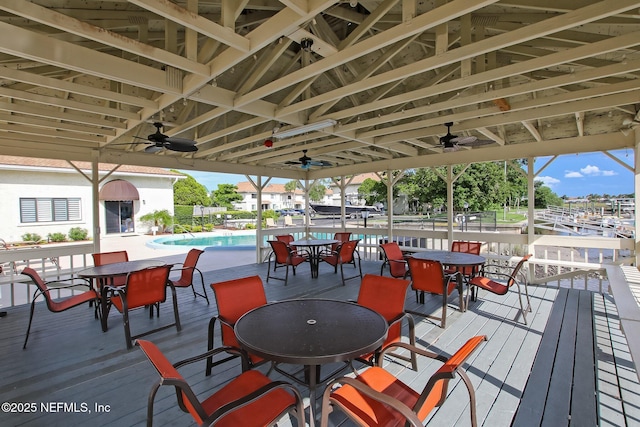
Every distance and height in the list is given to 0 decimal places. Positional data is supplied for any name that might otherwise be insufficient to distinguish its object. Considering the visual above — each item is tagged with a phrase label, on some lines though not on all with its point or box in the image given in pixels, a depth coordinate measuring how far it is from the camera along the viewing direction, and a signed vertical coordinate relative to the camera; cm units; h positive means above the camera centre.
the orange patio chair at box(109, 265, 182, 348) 315 -92
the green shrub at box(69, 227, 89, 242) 1228 -91
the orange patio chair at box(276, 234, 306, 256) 720 -72
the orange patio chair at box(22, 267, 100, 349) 322 -104
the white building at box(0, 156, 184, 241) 1099 +63
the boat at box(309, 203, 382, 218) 2842 -7
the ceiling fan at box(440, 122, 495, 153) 429 +96
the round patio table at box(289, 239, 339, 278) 615 -91
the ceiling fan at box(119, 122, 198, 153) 408 +97
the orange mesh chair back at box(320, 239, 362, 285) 575 -95
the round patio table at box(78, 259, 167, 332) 352 -75
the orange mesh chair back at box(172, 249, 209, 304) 440 -91
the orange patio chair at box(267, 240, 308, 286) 577 -94
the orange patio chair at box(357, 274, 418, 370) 231 -80
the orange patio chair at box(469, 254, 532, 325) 377 -106
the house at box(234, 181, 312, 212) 3531 +155
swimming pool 1392 -155
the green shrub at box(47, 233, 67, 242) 1168 -99
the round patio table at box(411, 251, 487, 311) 396 -77
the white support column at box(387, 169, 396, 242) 755 +1
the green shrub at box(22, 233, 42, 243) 1118 -94
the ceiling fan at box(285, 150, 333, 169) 601 +96
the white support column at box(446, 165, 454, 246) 668 +8
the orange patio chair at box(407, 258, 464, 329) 355 -92
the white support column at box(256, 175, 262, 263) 824 -33
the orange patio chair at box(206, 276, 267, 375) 230 -79
